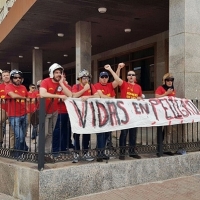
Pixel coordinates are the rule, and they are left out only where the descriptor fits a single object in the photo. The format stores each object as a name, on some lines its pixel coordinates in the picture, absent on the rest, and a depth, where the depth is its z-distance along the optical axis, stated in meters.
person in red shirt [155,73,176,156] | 6.10
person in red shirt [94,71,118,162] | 5.23
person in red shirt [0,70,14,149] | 5.63
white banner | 4.84
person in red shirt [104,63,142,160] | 5.52
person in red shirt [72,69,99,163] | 5.04
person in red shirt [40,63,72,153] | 4.92
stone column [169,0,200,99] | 6.59
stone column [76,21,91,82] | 11.91
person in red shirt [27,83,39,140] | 4.87
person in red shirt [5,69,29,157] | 5.27
